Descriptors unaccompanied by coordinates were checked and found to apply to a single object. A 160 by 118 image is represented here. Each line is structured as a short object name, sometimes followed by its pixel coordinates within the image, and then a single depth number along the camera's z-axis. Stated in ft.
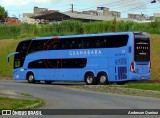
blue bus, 108.06
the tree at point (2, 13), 380.99
